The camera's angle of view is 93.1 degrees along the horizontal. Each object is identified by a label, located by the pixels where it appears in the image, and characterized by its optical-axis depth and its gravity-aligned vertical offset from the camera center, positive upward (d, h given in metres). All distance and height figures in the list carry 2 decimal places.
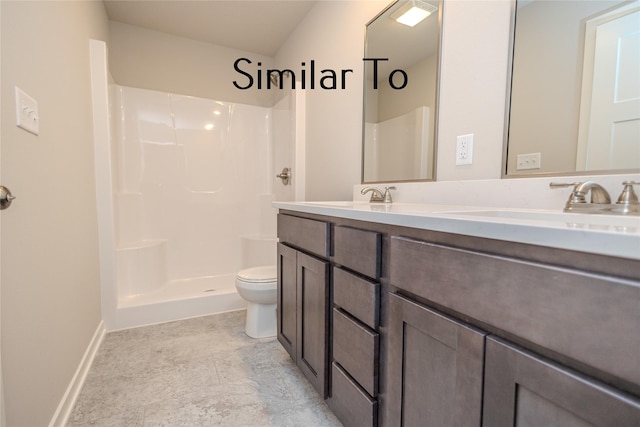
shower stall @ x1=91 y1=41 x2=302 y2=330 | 2.35 -0.04
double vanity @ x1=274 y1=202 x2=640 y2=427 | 0.39 -0.22
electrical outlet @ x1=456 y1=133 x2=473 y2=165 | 1.19 +0.18
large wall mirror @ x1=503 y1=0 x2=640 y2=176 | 0.81 +0.32
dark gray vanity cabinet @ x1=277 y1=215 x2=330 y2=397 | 1.11 -0.44
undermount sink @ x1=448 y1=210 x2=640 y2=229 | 0.68 -0.05
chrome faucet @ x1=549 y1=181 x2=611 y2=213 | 0.77 -0.01
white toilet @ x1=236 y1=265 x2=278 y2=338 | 1.85 -0.65
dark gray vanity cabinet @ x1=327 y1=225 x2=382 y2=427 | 0.85 -0.40
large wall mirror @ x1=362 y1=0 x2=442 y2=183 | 1.36 +0.51
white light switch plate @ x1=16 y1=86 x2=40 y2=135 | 0.91 +0.25
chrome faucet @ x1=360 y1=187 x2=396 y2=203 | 1.54 +0.00
